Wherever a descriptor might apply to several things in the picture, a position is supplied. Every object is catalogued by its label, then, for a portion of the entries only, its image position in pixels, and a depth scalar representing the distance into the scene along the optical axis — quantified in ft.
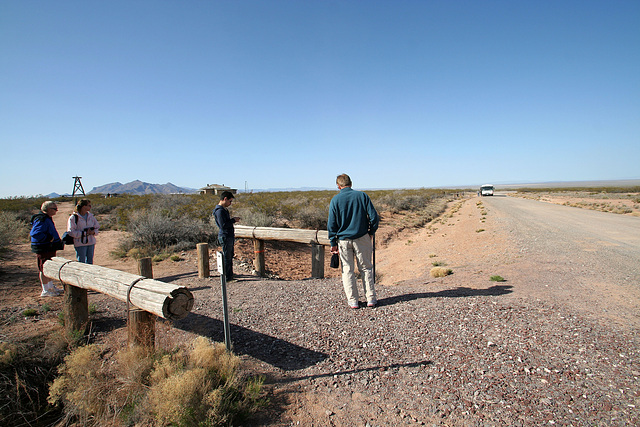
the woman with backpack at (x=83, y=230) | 20.47
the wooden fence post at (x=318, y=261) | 23.95
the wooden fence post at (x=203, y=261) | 23.80
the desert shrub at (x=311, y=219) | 55.01
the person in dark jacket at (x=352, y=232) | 15.55
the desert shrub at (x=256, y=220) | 45.28
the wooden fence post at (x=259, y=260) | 26.40
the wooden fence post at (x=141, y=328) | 11.60
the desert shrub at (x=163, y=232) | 35.86
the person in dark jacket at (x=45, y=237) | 18.22
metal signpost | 10.81
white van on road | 168.62
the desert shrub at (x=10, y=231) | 30.26
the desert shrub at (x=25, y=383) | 11.45
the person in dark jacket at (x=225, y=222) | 20.63
